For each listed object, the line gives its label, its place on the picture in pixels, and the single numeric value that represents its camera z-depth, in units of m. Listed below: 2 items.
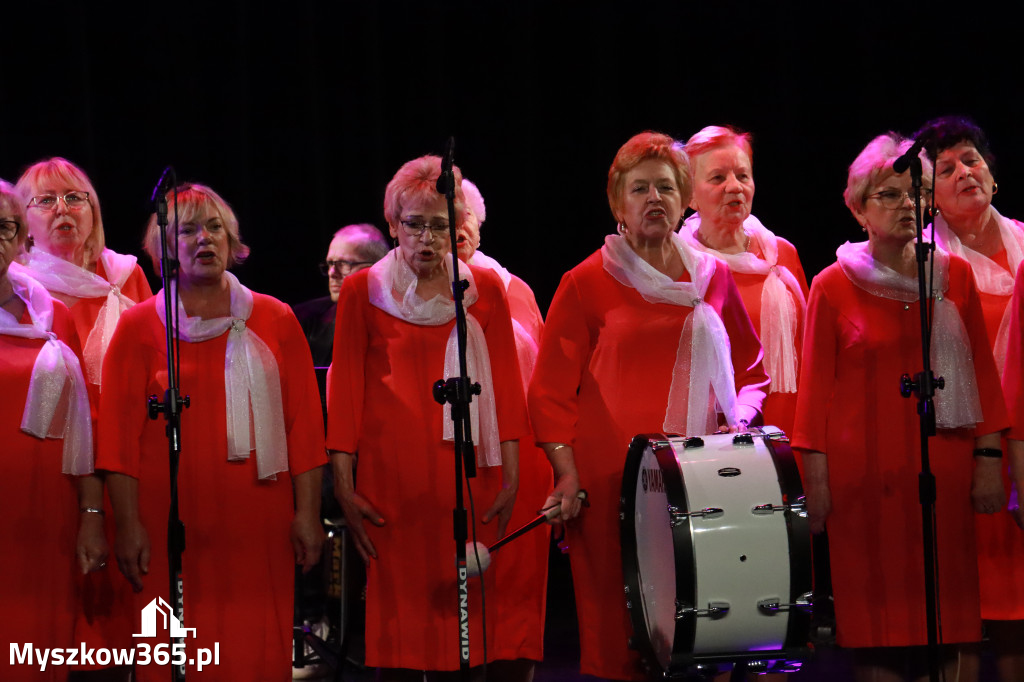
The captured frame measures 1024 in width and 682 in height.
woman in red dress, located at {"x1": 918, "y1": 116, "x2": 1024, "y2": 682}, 8.45
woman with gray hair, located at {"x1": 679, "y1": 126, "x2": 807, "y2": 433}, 8.95
